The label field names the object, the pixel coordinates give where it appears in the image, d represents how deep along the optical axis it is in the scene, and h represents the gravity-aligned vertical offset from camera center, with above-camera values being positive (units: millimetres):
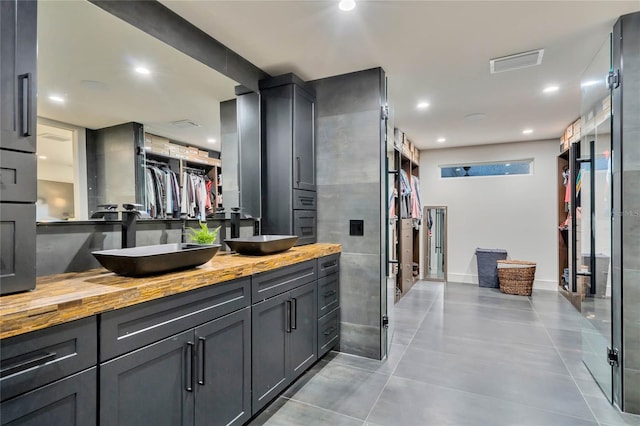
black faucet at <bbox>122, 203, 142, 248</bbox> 1744 -66
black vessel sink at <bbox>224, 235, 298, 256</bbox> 2105 -219
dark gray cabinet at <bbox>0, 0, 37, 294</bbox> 1124 +251
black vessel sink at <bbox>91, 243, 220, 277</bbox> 1347 -210
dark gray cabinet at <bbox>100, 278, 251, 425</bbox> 1167 -633
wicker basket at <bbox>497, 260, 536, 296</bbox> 4941 -1011
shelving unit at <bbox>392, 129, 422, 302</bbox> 4426 -134
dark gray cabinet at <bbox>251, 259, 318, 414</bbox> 1878 -768
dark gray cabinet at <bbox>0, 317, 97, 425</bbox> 903 -498
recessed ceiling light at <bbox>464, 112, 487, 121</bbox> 4039 +1271
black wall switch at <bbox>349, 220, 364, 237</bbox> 2857 -119
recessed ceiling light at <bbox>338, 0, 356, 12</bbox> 1873 +1250
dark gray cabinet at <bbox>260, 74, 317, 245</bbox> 2758 +504
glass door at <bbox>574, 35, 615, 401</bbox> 2217 -28
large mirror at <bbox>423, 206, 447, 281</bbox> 6188 -550
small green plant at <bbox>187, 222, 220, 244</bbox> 2125 -148
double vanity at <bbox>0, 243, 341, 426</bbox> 961 -525
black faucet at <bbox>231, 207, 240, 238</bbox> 2527 -73
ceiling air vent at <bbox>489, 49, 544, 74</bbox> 2507 +1260
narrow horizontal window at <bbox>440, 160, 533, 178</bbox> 5656 +837
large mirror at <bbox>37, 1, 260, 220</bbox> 1525 +644
